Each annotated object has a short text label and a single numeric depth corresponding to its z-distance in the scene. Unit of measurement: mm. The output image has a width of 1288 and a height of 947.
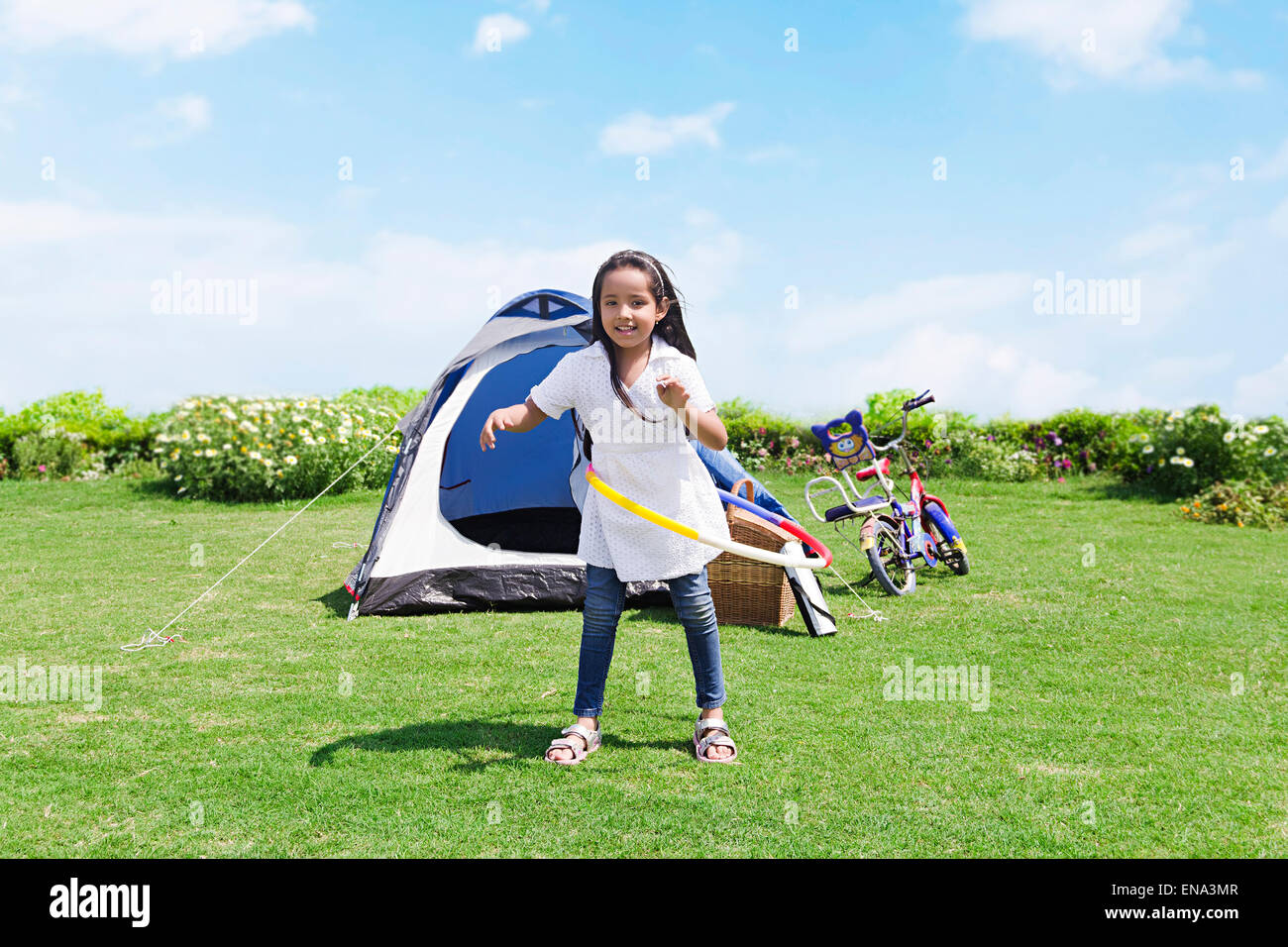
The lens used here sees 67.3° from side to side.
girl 3369
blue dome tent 6035
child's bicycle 6473
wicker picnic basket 5629
